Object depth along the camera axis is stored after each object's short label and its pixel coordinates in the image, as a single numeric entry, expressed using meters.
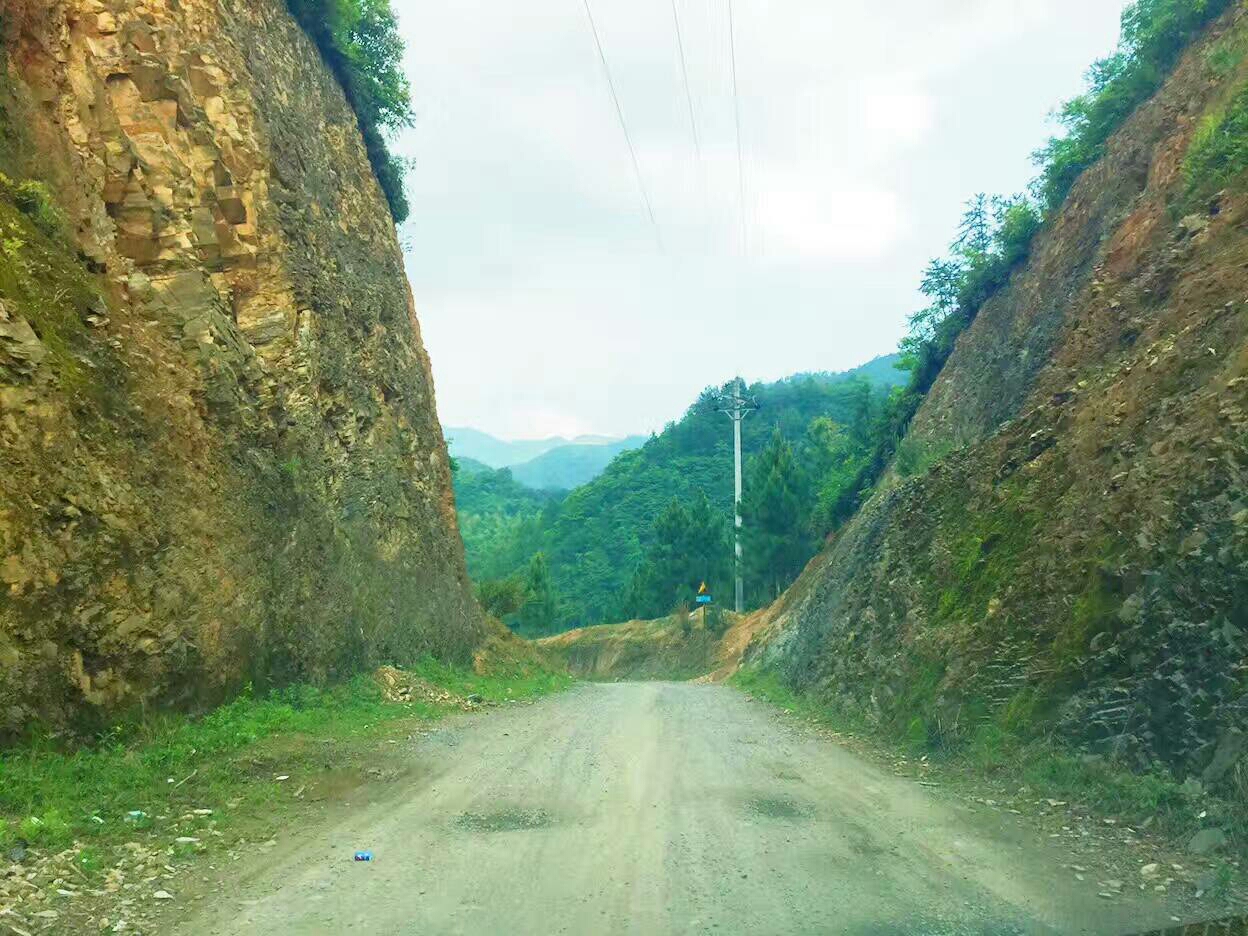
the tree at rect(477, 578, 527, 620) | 42.97
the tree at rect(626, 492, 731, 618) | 61.88
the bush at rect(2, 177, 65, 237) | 10.36
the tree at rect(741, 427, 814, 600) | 53.06
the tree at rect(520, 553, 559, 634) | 64.44
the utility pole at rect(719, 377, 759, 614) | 53.66
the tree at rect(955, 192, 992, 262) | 32.62
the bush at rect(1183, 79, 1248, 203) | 13.11
